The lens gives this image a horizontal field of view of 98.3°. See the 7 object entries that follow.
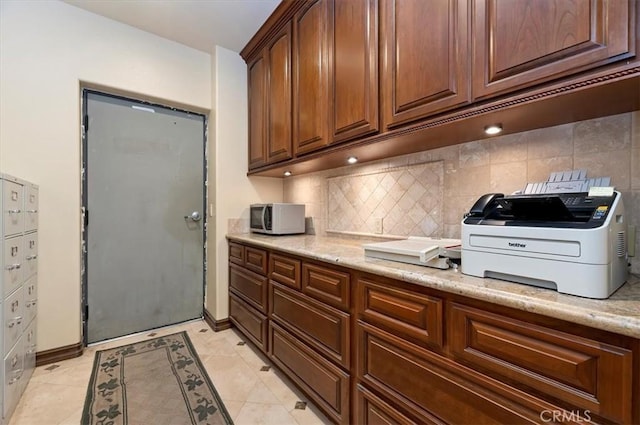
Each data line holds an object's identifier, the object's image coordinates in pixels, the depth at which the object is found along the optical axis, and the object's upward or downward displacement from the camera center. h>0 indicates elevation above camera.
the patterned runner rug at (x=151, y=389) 1.52 -1.13
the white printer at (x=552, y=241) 0.73 -0.09
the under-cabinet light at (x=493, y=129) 1.22 +0.37
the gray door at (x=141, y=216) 2.36 -0.04
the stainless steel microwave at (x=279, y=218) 2.42 -0.06
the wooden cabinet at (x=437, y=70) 0.84 +0.57
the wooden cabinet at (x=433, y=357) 0.66 -0.48
